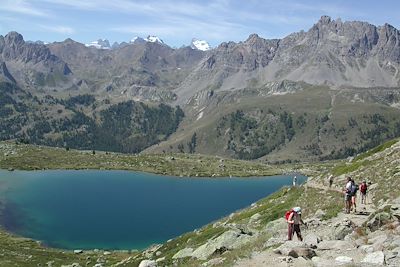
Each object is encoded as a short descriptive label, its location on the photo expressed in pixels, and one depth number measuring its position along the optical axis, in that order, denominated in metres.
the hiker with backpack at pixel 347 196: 36.16
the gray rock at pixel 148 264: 38.53
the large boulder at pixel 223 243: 33.84
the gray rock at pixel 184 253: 40.36
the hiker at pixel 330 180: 55.24
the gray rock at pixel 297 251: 23.48
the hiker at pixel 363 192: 39.62
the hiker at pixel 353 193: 36.08
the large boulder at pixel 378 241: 23.67
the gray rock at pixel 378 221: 27.58
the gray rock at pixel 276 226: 38.76
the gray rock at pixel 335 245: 24.85
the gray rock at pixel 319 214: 36.57
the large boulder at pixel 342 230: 27.88
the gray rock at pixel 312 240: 25.66
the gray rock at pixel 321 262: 21.62
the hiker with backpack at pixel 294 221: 28.30
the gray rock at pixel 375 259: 21.23
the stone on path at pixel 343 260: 21.52
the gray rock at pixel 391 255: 21.64
